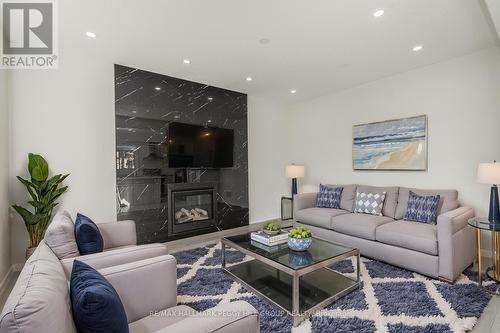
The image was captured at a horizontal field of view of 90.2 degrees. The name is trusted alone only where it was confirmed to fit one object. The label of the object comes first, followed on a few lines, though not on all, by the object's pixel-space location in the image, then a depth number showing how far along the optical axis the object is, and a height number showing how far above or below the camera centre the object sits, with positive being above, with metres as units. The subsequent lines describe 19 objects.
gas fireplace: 4.10 -0.71
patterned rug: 1.90 -1.22
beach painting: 3.72 +0.32
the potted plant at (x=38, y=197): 2.86 -0.33
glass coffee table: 2.08 -1.17
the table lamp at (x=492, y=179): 2.56 -0.17
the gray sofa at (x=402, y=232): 2.56 -0.82
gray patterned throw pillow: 3.69 -0.58
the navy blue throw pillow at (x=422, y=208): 3.08 -0.56
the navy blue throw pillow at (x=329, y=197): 4.17 -0.54
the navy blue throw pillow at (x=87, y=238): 1.94 -0.55
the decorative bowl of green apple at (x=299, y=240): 2.42 -0.72
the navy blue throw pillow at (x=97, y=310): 0.93 -0.54
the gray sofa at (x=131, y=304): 0.79 -0.63
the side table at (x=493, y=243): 2.44 -0.84
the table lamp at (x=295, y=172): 5.07 -0.13
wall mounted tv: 4.10 +0.37
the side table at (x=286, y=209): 5.41 -0.94
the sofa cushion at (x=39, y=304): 0.75 -0.46
